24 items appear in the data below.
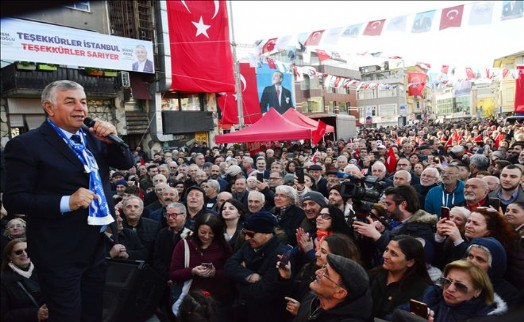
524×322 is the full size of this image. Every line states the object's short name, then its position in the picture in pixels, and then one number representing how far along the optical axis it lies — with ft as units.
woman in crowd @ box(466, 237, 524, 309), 9.07
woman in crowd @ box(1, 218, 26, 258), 14.15
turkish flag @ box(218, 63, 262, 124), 52.95
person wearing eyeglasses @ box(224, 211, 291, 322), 10.53
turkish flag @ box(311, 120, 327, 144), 39.93
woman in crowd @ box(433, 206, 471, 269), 10.71
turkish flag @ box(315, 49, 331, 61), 47.26
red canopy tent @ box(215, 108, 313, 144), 38.63
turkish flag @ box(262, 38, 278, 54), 35.76
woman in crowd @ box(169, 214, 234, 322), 11.50
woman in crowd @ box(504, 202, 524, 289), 9.19
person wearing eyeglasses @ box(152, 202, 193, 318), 13.37
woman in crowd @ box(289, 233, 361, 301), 9.57
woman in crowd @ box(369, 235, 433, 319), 9.28
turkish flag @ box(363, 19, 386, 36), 18.16
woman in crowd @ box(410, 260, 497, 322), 7.84
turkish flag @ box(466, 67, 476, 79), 50.42
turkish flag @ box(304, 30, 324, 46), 24.14
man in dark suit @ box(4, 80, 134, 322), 5.74
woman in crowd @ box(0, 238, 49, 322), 8.36
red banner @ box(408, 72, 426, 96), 52.39
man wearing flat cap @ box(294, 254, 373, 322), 7.40
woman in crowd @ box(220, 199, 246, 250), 13.71
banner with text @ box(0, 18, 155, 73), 37.88
